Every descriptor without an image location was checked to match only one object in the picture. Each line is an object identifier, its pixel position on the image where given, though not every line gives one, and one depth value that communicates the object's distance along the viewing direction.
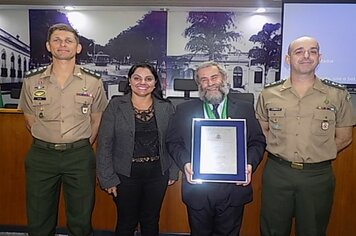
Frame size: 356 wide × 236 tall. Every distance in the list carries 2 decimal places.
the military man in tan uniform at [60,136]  2.44
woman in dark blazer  2.37
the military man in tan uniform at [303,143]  2.29
